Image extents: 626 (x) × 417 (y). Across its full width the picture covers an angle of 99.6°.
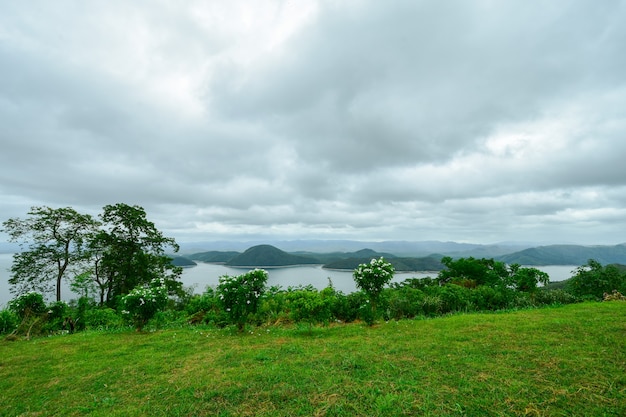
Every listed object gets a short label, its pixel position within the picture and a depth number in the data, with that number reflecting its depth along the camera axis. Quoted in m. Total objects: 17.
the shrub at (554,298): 11.21
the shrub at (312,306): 7.81
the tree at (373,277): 8.21
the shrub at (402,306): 9.70
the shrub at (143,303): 8.14
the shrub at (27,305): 8.73
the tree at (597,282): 11.95
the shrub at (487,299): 10.62
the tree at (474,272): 13.04
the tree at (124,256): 20.25
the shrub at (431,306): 9.97
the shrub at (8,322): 9.02
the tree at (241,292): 7.71
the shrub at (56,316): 9.40
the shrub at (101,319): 9.95
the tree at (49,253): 18.25
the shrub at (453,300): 10.32
